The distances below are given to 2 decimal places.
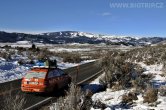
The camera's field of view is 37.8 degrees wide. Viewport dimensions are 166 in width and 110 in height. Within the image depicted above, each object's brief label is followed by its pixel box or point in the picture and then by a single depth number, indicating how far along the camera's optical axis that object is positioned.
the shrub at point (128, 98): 10.49
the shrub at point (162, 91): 10.78
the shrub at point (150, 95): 10.01
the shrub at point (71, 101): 6.81
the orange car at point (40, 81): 13.09
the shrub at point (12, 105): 6.14
